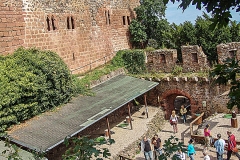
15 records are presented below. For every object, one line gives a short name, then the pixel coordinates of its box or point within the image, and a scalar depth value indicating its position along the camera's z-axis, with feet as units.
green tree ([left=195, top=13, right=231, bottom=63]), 64.44
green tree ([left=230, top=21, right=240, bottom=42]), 65.77
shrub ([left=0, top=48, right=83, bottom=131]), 35.94
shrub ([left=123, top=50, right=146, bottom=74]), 66.28
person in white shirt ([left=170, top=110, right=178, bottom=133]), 50.64
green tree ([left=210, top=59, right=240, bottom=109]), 13.25
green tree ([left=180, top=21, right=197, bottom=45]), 66.95
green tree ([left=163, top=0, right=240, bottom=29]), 12.69
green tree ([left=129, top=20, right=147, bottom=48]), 74.38
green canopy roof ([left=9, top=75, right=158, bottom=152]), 32.89
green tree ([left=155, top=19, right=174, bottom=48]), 71.20
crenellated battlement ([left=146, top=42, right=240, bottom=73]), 58.59
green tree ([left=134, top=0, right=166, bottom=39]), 72.38
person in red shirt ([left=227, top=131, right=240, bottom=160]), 36.27
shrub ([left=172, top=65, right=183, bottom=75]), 62.39
